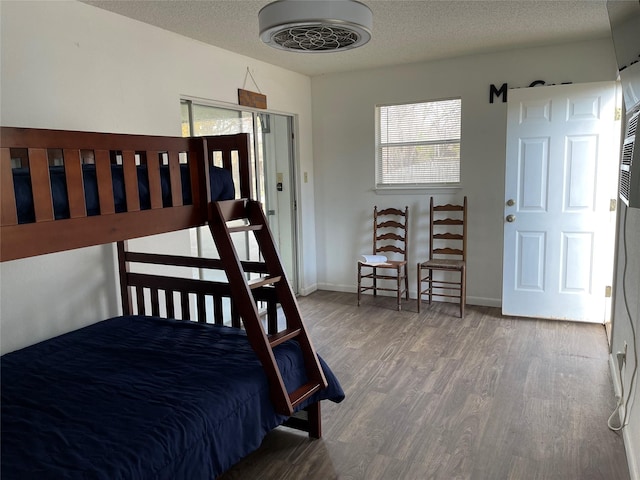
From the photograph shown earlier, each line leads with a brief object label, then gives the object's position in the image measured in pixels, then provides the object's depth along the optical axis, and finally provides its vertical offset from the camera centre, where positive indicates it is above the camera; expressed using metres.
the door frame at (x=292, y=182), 4.45 -0.03
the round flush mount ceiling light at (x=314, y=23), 2.16 +0.71
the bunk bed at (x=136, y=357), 1.54 -0.82
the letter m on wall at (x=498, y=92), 4.31 +0.72
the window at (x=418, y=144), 4.65 +0.31
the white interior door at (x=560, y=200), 3.84 -0.23
